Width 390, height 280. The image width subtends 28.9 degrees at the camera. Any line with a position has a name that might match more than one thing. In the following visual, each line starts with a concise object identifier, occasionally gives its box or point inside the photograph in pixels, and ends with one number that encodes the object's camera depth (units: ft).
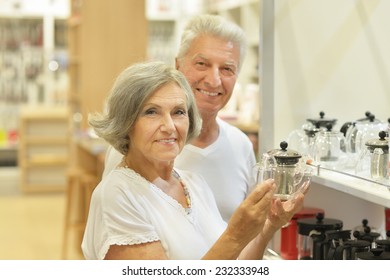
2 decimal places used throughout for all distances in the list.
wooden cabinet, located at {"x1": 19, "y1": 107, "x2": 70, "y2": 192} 29.94
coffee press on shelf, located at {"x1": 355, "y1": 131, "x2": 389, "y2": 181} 7.72
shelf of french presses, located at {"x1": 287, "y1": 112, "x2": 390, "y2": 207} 7.71
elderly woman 6.61
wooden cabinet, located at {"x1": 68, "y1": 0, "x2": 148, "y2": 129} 22.88
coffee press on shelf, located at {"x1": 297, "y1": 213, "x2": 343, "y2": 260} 8.76
